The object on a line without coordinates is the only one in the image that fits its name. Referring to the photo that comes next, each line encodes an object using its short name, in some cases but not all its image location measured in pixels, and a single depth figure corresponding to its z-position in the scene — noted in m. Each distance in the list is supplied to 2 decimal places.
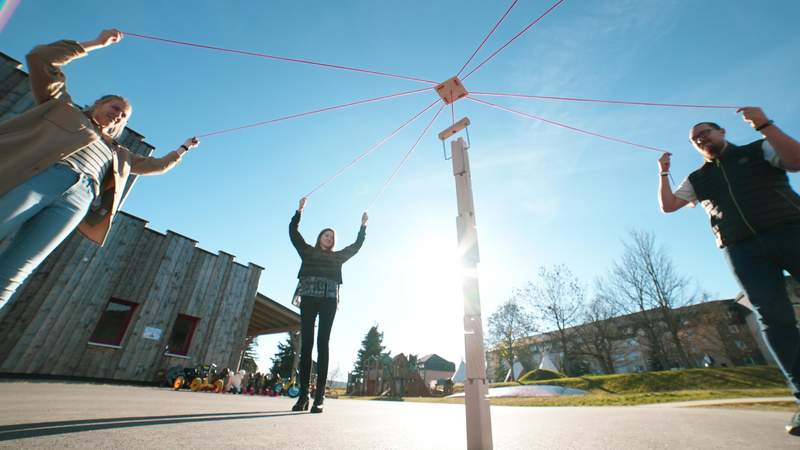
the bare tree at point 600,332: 24.89
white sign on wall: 10.52
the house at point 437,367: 56.46
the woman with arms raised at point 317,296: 3.34
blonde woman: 1.72
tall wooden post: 1.36
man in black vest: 1.94
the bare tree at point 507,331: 32.69
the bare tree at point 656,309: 21.58
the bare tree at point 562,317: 26.16
